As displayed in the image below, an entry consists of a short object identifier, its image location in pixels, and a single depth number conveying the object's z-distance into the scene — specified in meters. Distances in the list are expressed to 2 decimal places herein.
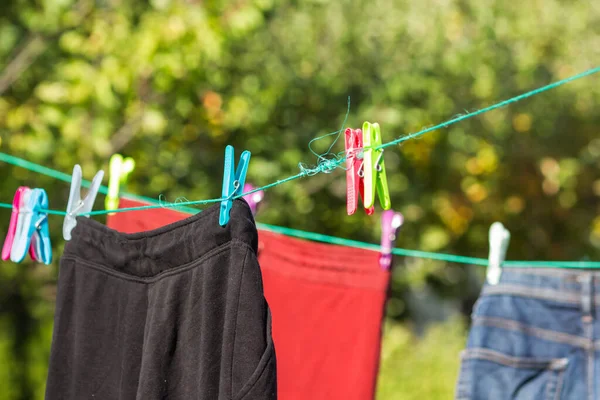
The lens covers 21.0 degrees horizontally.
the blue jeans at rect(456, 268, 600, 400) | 1.80
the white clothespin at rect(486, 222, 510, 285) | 1.85
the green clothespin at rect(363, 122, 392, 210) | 1.56
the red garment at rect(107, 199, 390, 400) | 1.81
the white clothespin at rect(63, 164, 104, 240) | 1.71
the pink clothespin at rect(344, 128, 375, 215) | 1.56
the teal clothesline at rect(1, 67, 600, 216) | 1.53
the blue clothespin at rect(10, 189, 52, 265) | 1.73
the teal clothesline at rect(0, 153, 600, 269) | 1.84
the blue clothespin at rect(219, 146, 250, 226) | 1.53
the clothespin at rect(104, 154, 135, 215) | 1.82
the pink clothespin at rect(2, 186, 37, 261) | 1.75
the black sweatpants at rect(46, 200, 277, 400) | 1.50
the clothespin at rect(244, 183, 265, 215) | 1.84
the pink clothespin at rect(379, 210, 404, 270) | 1.83
